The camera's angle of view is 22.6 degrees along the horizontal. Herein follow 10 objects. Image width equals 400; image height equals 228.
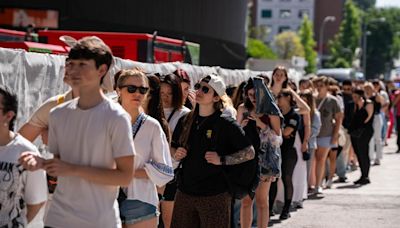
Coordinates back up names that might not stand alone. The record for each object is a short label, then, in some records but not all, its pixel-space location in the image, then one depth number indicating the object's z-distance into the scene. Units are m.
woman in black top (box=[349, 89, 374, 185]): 18.48
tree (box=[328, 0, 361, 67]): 144.75
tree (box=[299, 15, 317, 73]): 140.07
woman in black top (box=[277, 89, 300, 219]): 12.92
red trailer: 16.69
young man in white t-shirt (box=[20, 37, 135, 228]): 5.00
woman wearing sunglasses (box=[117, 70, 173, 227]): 6.66
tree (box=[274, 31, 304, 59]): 135.88
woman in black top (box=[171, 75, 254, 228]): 7.80
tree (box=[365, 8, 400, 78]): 153.00
